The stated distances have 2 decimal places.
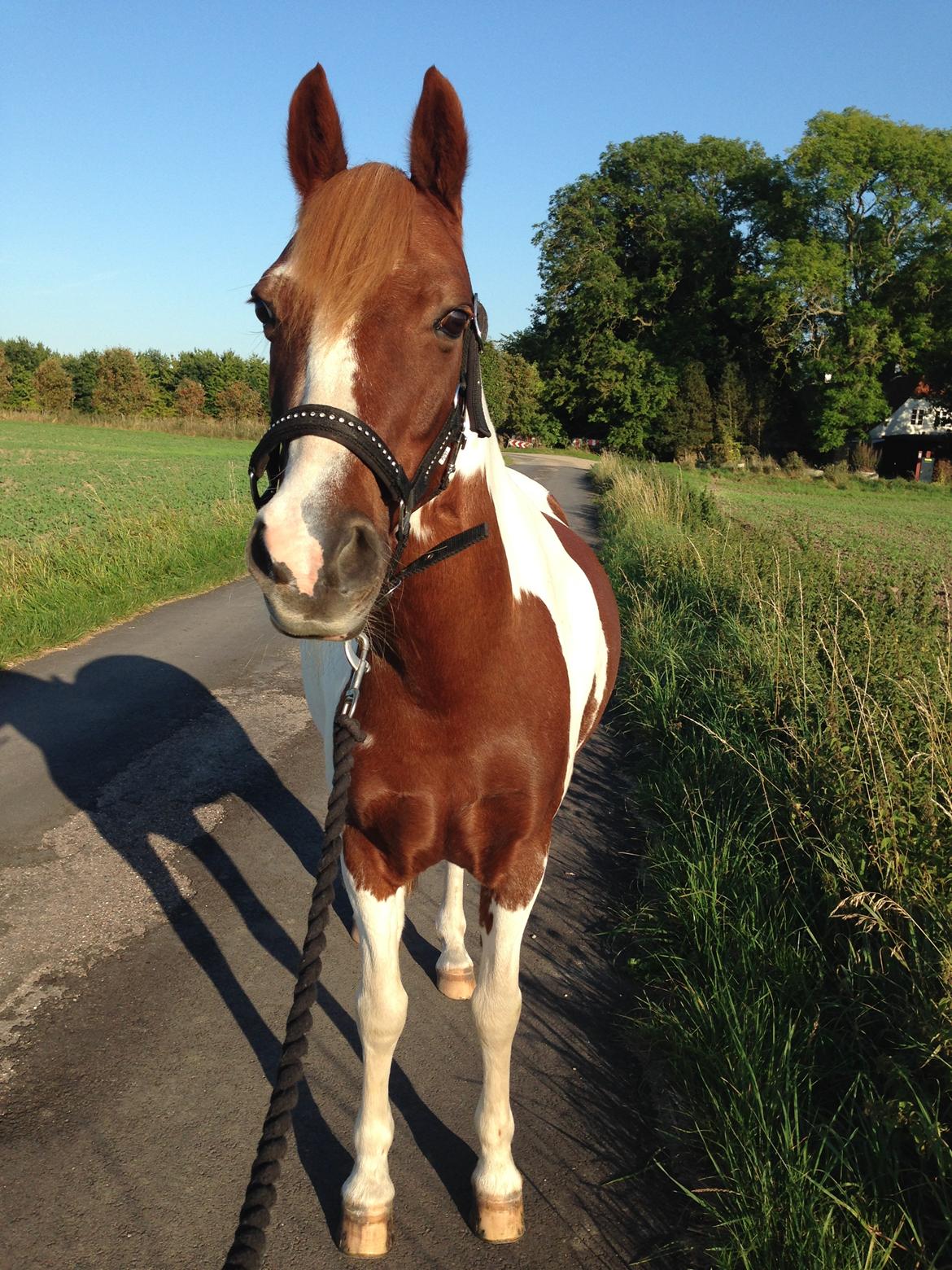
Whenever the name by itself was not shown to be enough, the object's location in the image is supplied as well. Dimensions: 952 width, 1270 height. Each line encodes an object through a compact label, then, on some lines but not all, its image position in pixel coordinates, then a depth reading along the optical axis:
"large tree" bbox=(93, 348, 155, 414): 73.75
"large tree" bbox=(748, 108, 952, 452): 42.47
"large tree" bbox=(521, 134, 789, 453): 51.53
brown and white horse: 1.58
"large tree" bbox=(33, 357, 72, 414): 73.19
